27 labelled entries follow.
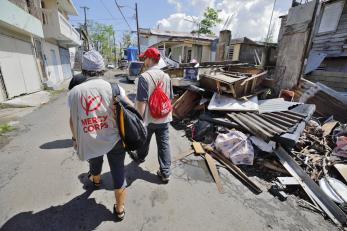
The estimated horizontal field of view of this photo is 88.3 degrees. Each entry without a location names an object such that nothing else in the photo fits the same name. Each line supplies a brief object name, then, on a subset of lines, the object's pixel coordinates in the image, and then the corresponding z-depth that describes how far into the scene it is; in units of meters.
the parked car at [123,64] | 28.46
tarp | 21.88
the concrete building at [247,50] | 14.67
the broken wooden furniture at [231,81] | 4.67
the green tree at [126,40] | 48.82
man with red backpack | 2.42
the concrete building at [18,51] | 7.23
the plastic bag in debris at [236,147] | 3.24
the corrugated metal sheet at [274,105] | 4.46
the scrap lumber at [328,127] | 4.00
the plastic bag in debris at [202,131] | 4.18
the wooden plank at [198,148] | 3.63
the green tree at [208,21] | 30.86
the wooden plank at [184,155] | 3.52
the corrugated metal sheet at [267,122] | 3.41
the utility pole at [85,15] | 32.61
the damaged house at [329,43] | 8.98
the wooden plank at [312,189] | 2.29
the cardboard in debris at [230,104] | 4.46
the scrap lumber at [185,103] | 5.26
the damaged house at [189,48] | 18.89
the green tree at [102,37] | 45.25
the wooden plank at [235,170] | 2.77
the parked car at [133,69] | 13.28
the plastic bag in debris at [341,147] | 3.27
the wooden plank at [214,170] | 2.79
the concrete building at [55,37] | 12.30
